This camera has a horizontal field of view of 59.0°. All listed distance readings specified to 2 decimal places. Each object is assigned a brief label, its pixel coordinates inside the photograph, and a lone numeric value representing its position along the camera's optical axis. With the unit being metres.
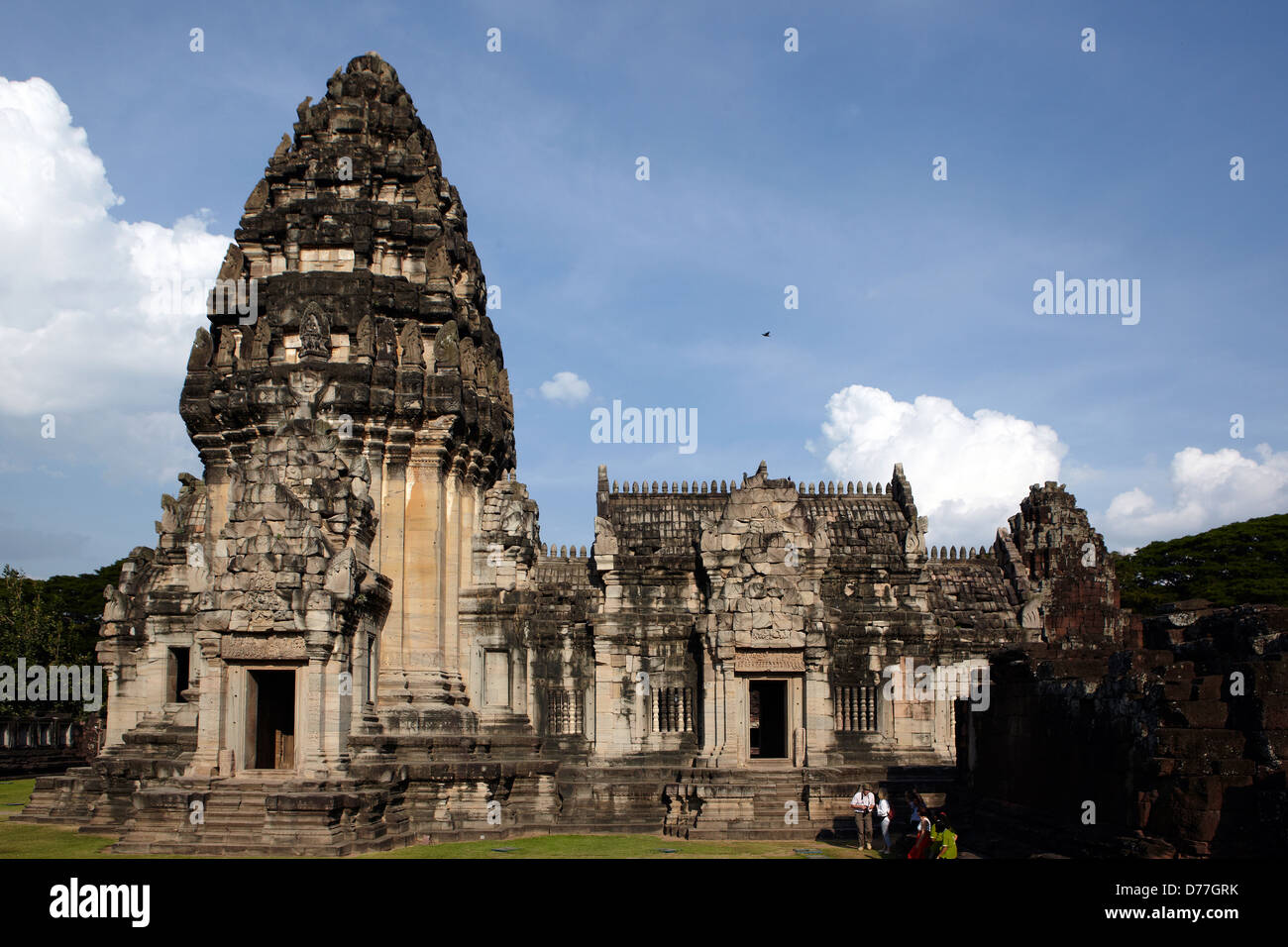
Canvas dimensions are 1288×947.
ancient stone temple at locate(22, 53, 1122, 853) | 18.55
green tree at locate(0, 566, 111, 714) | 42.25
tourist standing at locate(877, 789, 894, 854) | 18.47
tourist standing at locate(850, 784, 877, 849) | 18.78
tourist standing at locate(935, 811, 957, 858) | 15.14
